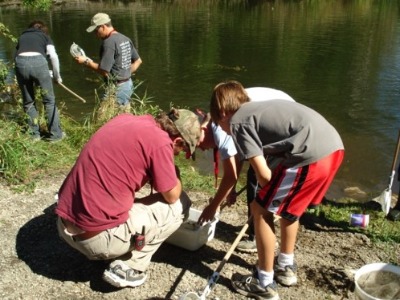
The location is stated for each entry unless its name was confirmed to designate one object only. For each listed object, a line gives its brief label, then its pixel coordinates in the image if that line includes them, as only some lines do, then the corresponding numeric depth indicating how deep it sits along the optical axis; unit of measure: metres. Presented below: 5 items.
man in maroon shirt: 2.72
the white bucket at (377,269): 2.80
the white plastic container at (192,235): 3.41
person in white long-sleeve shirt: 5.46
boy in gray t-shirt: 2.66
